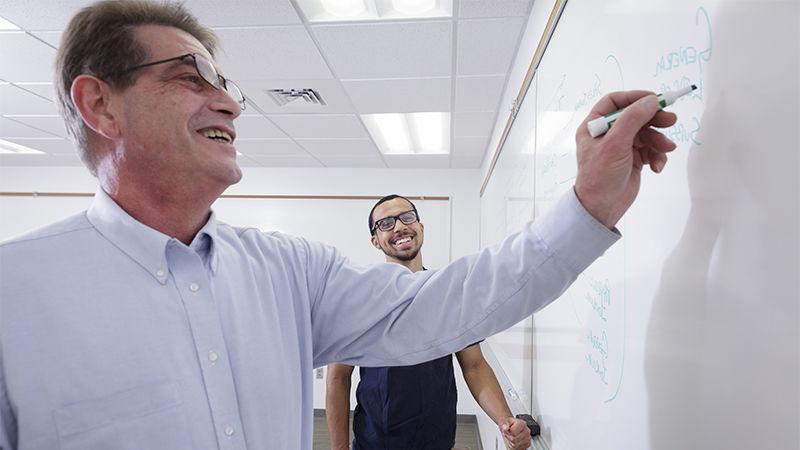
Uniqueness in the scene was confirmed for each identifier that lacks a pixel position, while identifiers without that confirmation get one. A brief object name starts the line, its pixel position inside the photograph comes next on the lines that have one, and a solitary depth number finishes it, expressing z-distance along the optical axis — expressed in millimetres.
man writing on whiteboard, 590
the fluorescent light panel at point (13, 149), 4048
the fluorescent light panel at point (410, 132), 3150
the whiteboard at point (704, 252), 370
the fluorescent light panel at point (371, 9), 1744
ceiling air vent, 2631
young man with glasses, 1658
